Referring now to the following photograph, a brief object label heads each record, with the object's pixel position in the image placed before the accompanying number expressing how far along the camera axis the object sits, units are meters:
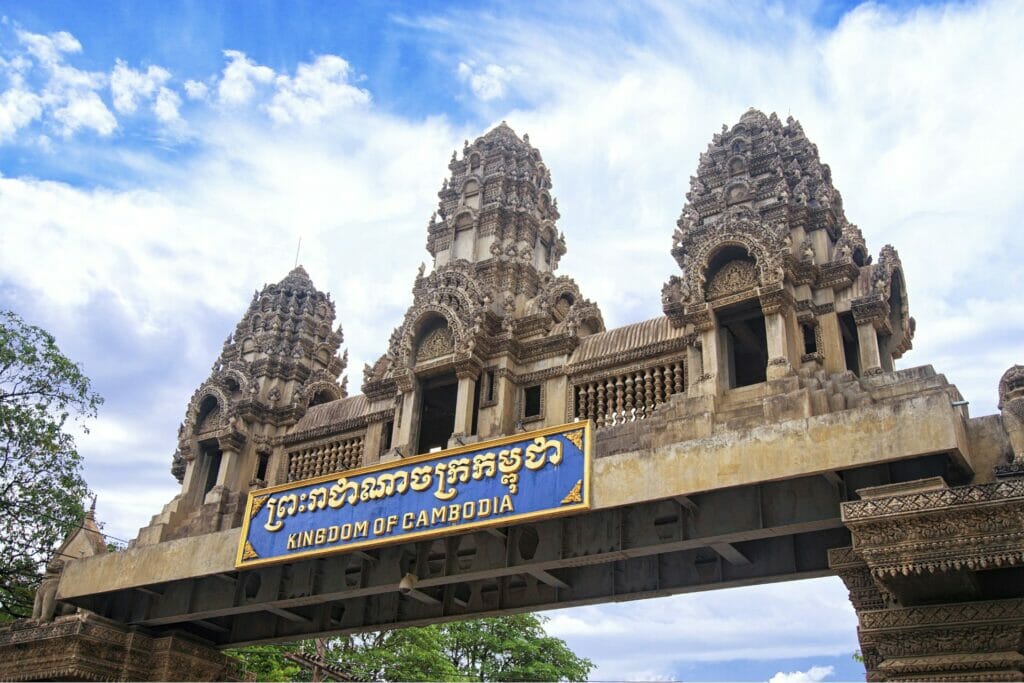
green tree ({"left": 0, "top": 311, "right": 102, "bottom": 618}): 25.22
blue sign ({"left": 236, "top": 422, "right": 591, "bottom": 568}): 16.61
